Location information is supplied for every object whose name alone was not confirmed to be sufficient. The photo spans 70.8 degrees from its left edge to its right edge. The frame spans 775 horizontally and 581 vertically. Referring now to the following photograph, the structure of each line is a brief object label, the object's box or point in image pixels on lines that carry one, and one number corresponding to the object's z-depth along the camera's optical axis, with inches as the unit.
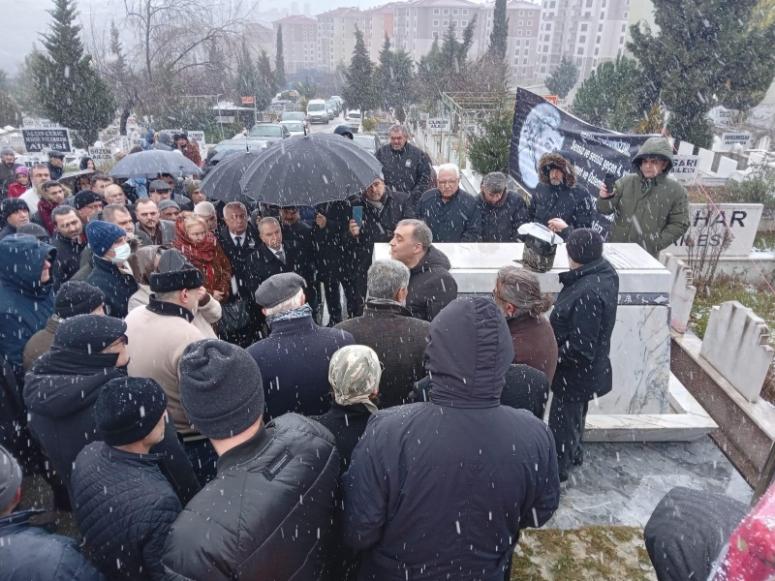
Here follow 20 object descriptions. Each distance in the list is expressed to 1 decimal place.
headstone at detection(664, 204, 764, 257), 341.7
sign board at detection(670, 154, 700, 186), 366.9
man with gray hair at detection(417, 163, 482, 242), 220.2
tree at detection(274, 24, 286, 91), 2554.1
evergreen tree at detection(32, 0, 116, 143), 856.9
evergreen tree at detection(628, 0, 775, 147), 770.2
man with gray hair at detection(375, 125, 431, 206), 279.4
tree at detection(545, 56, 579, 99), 2092.3
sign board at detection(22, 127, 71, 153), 507.2
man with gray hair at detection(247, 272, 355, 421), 111.0
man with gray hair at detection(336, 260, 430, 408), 120.1
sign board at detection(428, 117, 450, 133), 722.2
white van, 1483.8
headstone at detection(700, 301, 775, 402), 199.8
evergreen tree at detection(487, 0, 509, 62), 1781.5
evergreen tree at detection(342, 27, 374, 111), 1557.6
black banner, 289.1
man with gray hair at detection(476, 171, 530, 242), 220.7
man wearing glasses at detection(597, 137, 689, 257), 212.1
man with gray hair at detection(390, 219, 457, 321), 150.3
